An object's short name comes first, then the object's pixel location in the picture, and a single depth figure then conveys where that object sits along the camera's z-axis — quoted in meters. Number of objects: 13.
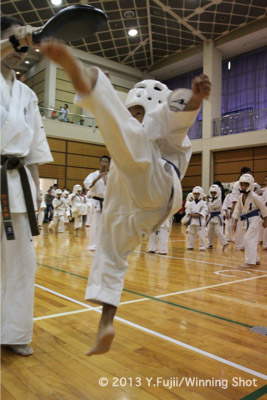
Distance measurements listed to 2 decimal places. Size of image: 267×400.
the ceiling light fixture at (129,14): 12.03
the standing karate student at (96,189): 5.37
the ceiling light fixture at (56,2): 11.15
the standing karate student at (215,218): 6.95
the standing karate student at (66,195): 10.55
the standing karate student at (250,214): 5.02
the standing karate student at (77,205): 10.08
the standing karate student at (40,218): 9.45
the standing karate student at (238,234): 6.87
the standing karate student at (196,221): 6.85
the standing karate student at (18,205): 1.86
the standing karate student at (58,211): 9.55
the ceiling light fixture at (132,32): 13.00
